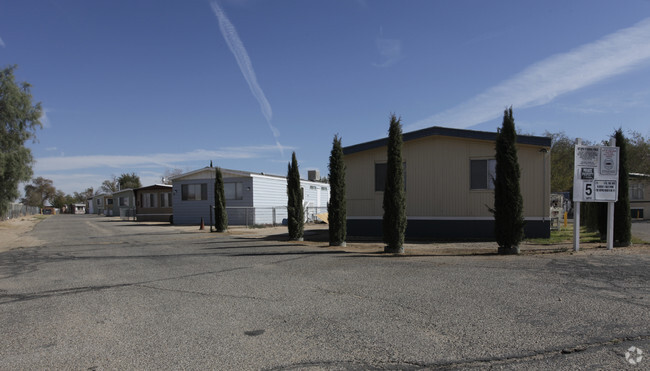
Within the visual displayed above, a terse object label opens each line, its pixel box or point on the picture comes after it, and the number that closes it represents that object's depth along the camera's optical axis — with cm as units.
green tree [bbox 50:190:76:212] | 10575
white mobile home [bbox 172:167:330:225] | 2366
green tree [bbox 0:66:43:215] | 2809
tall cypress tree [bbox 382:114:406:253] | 1037
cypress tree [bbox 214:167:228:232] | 1929
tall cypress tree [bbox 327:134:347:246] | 1234
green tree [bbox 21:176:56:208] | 9282
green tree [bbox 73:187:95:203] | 11306
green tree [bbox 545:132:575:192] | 3174
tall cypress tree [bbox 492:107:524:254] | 971
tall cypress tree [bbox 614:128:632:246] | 1077
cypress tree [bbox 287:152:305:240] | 1460
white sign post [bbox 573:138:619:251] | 1023
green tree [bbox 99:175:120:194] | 8919
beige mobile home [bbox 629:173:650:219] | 2906
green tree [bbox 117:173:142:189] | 7812
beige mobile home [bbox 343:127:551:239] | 1271
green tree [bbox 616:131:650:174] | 3081
